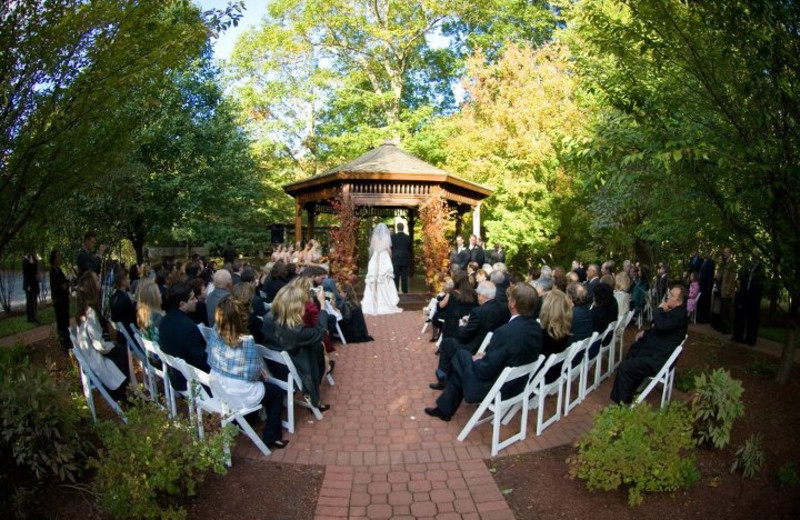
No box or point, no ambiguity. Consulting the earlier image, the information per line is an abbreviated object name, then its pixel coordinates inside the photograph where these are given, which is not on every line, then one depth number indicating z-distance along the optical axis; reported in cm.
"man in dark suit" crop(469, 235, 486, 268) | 1265
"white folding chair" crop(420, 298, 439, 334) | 897
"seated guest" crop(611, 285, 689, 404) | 540
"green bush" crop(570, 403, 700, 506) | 372
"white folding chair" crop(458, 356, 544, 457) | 450
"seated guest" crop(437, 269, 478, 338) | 696
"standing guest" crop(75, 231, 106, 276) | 854
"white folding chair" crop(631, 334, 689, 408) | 502
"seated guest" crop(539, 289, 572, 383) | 539
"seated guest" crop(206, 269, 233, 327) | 636
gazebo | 1316
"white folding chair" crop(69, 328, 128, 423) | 482
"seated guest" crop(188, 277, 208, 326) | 665
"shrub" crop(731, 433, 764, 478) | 413
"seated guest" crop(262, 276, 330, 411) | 512
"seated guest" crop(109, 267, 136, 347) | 611
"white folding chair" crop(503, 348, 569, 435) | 484
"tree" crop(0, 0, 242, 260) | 391
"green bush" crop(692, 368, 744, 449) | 432
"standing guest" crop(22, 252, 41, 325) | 995
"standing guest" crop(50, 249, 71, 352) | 765
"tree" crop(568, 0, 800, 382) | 462
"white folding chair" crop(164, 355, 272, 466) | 436
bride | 1241
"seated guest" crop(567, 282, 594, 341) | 620
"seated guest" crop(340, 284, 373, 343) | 908
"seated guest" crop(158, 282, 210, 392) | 496
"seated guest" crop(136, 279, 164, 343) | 557
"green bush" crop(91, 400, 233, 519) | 326
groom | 1378
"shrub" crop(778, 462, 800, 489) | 402
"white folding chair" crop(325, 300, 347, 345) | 856
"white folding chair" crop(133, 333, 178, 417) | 503
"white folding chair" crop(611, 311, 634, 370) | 753
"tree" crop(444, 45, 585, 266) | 1644
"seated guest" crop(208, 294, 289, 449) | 451
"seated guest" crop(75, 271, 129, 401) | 526
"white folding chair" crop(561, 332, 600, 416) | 527
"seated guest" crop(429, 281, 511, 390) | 613
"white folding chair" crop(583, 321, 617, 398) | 636
